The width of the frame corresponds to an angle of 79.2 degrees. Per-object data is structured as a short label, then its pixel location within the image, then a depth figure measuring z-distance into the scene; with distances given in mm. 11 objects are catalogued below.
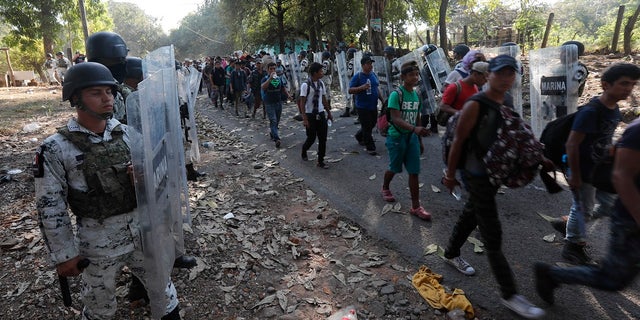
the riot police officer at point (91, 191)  1991
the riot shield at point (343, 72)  12289
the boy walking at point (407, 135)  4480
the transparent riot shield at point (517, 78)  6533
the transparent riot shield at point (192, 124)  6617
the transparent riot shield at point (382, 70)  10219
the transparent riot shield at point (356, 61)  10883
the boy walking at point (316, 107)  6832
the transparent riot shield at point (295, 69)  15422
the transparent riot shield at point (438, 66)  7949
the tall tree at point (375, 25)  11805
